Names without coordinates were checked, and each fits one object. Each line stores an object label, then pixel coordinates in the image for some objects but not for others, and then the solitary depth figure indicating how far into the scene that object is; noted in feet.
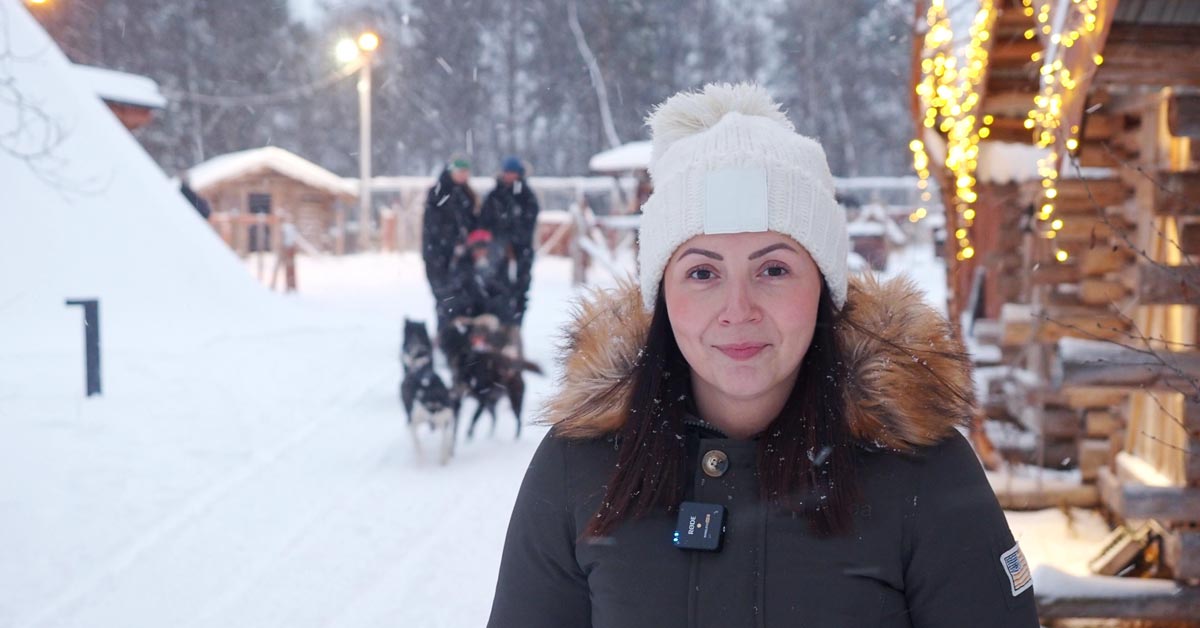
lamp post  65.62
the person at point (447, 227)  31.27
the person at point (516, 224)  32.81
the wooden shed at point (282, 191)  98.02
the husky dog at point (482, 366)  26.11
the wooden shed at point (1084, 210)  13.67
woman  5.80
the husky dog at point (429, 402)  23.66
